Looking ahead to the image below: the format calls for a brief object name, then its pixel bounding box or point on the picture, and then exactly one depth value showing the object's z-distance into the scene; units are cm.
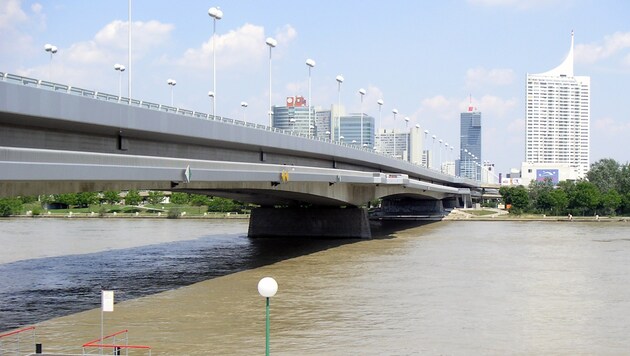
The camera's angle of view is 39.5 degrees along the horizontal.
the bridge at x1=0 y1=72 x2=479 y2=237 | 2430
